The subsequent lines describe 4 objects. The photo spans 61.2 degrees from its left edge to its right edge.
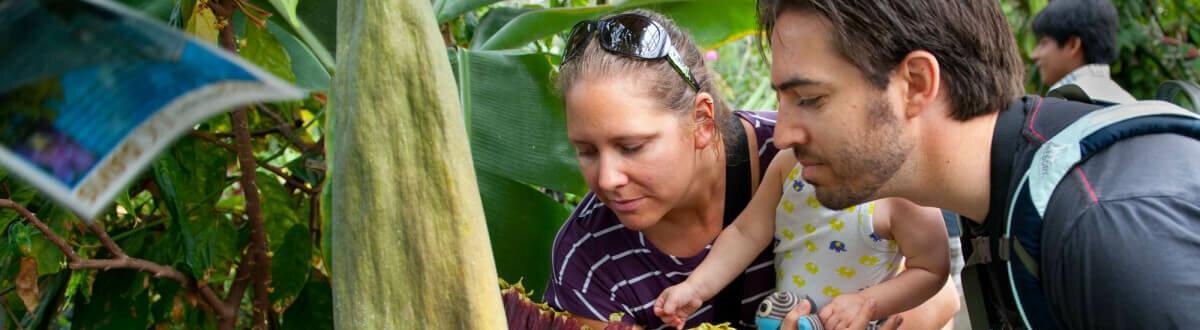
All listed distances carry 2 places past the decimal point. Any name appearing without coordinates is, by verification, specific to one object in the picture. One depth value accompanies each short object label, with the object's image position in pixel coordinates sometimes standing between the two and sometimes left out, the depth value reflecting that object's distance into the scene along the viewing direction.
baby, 1.57
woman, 1.57
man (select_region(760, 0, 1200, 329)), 1.22
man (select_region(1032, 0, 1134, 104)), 3.73
